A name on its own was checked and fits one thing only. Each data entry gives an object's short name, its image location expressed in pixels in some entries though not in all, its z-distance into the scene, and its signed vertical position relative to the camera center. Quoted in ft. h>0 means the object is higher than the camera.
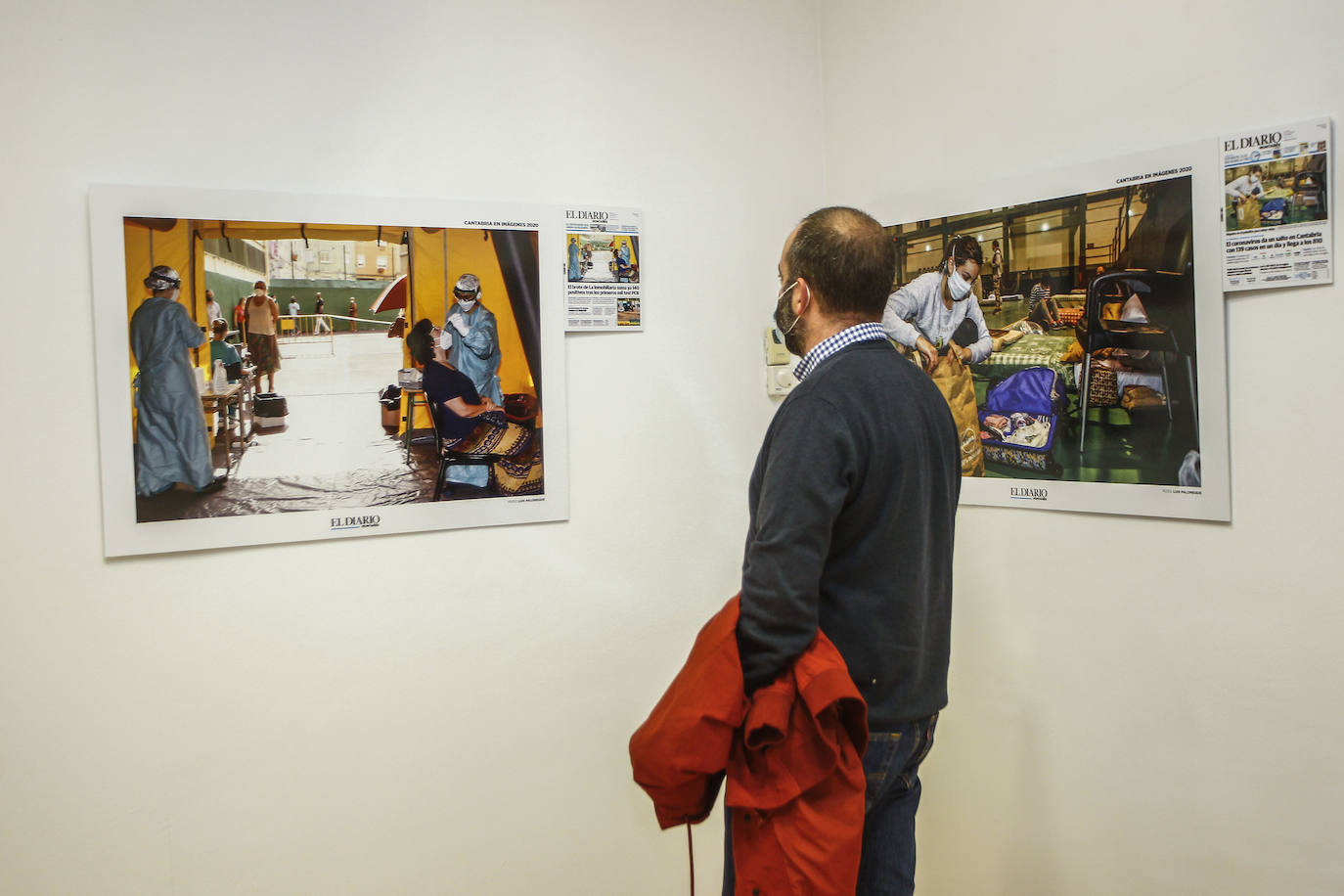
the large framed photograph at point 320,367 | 4.81 +0.49
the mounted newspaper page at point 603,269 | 5.84 +1.24
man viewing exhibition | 3.63 -0.46
